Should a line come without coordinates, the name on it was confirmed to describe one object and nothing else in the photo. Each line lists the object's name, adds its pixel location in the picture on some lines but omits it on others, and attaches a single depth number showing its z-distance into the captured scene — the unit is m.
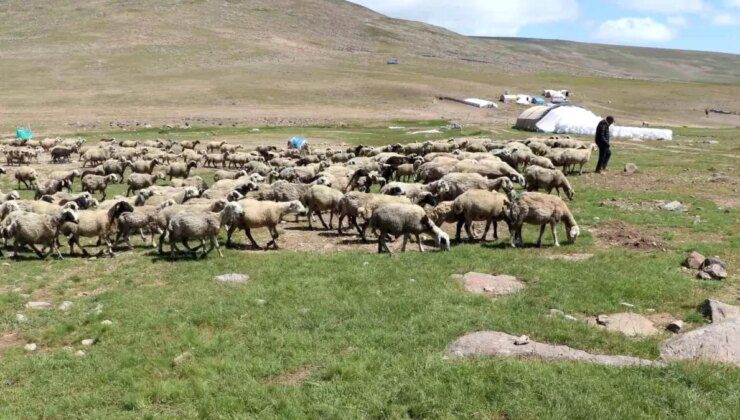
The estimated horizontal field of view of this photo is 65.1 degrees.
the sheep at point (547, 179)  23.86
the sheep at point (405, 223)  16.56
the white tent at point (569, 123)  53.78
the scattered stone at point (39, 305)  12.63
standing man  30.73
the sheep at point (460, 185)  20.92
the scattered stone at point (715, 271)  13.40
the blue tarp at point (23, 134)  50.53
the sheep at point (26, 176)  29.19
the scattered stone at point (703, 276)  13.34
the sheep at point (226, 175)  27.67
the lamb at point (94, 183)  26.62
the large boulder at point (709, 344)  9.29
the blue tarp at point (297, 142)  43.45
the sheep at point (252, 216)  16.91
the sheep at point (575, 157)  31.00
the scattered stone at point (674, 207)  21.92
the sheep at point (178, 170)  31.44
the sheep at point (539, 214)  16.70
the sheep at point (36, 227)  16.27
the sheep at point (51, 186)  24.95
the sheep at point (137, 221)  17.48
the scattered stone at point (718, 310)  10.75
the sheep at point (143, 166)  31.36
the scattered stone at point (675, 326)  10.73
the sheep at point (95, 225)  16.83
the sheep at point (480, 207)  17.48
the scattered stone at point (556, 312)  11.38
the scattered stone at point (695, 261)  14.21
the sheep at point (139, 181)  26.53
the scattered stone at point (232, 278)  13.88
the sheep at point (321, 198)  20.17
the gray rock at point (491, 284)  12.91
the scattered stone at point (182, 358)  9.89
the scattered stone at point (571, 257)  15.35
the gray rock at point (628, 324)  10.74
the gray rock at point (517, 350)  9.50
